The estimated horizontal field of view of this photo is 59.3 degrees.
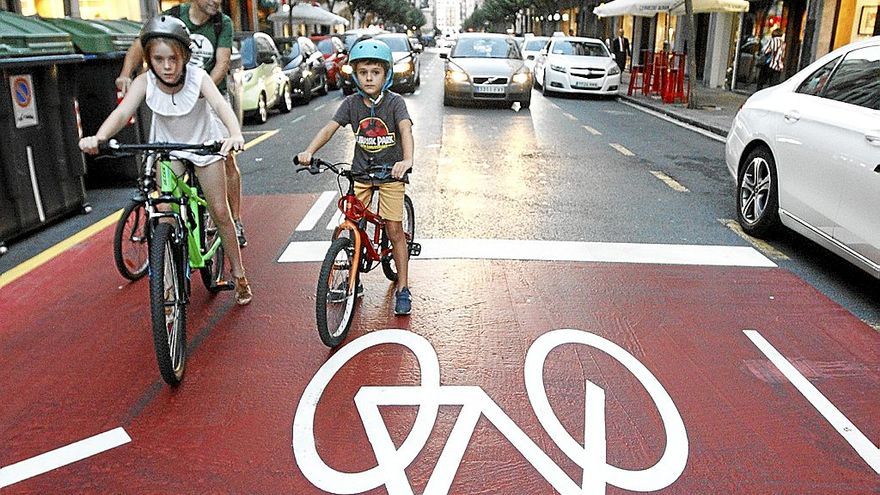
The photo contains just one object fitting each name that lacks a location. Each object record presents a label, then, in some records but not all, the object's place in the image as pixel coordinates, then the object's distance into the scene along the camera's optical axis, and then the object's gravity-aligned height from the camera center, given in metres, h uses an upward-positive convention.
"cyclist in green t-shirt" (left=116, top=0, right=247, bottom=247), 5.70 -0.13
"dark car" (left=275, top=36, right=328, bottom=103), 18.53 -0.98
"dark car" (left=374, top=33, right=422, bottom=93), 21.00 -1.00
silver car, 16.72 -1.13
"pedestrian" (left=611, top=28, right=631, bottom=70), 29.23 -0.92
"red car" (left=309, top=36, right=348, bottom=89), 23.31 -0.92
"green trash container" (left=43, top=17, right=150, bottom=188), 8.02 -0.65
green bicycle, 3.66 -1.10
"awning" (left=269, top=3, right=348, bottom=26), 37.41 +0.48
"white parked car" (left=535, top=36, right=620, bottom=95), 20.16 -1.09
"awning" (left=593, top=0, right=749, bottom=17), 19.44 +0.47
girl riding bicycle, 4.11 -0.45
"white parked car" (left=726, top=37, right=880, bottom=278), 4.98 -0.93
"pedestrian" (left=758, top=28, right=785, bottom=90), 20.52 -0.93
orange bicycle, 4.21 -1.31
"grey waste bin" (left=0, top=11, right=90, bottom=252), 6.30 -0.86
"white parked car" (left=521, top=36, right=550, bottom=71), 29.39 -0.70
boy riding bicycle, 4.28 -0.58
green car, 14.44 -1.04
